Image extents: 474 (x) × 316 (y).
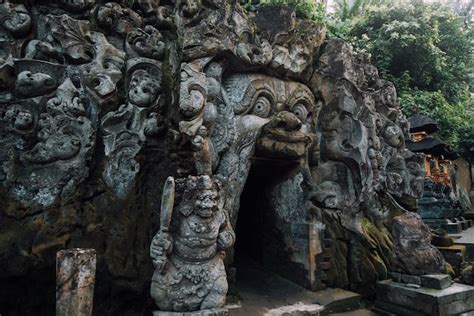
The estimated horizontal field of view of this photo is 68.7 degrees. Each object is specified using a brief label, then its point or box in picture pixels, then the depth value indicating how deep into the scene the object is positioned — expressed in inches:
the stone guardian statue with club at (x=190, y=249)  145.6
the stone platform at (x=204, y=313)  141.6
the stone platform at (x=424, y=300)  184.7
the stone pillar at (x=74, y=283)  110.3
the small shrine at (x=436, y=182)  460.4
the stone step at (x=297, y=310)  189.9
